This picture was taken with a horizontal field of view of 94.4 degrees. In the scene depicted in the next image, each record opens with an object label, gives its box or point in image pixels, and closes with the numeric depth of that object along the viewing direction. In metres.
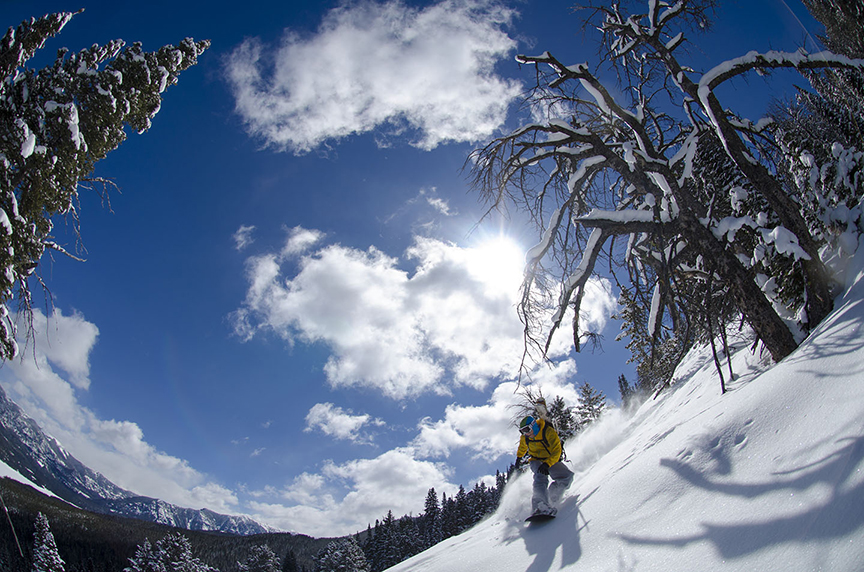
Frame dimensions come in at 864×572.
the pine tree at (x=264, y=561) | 51.50
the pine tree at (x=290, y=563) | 64.94
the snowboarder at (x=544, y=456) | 5.46
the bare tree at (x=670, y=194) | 5.26
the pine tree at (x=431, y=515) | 59.39
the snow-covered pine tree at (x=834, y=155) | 5.32
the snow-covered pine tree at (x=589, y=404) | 31.28
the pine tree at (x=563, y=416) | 25.67
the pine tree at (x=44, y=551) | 47.47
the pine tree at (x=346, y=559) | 46.12
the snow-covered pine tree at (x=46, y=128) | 7.14
